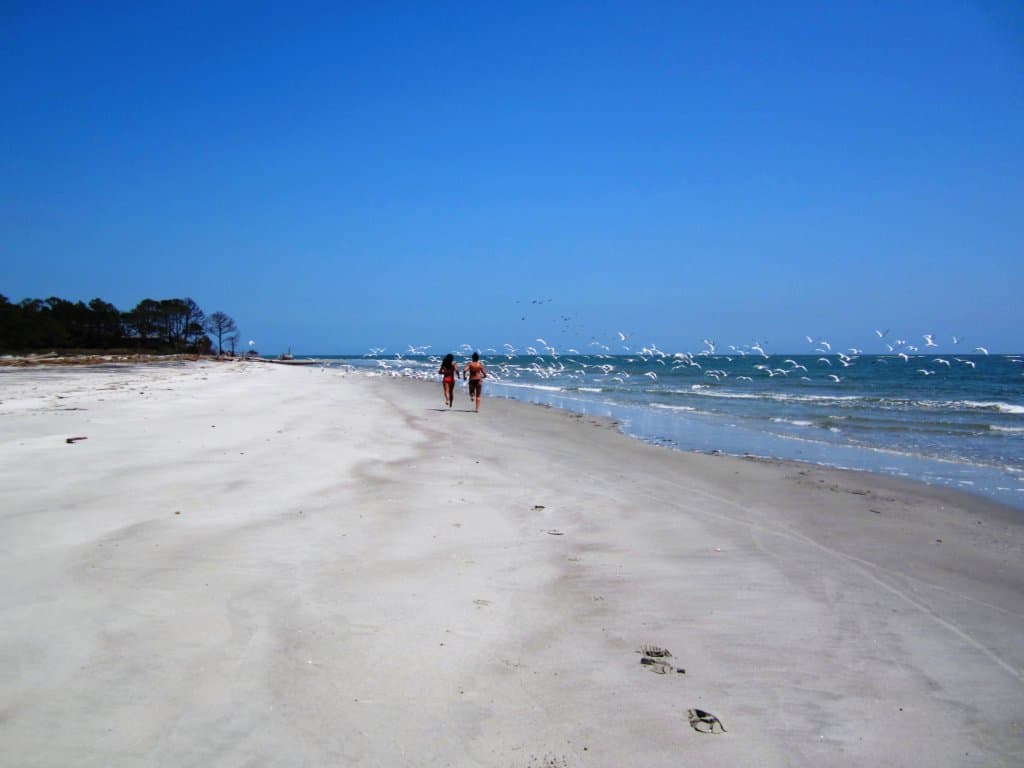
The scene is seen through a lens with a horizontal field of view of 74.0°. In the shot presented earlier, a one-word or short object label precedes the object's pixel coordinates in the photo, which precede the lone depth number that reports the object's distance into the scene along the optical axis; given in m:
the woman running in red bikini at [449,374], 23.32
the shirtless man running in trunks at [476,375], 23.05
